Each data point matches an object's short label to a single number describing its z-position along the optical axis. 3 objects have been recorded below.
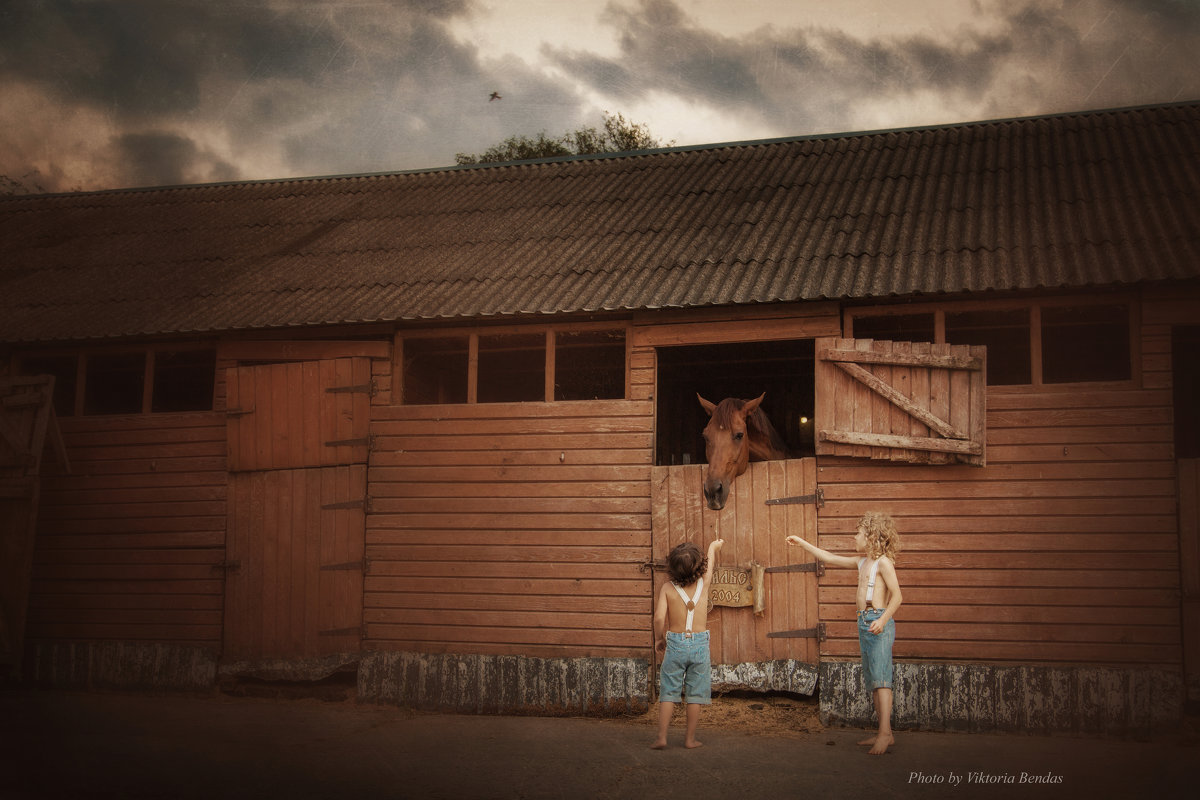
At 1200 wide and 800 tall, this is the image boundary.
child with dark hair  7.09
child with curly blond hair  6.95
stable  8.39
